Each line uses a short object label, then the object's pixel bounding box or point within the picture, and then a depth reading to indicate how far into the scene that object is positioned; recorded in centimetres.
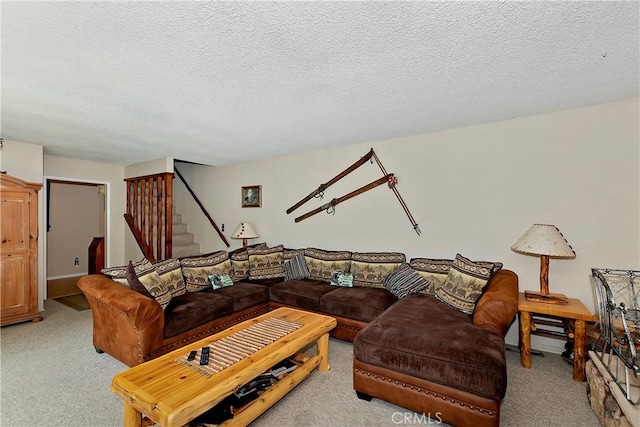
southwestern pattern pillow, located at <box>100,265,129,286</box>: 281
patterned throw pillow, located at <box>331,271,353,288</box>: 353
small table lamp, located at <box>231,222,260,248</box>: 455
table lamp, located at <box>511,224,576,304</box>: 248
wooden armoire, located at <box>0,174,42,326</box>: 343
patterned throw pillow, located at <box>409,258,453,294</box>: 306
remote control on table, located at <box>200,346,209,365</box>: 172
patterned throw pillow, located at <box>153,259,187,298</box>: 297
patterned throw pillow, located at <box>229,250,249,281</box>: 387
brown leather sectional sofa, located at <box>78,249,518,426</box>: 175
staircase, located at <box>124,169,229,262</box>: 479
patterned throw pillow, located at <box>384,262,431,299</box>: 309
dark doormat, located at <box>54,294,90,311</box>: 427
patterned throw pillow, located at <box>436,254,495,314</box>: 255
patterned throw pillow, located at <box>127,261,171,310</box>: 264
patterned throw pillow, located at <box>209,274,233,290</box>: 346
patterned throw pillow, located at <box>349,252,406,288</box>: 348
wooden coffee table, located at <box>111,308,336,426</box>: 137
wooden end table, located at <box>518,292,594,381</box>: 230
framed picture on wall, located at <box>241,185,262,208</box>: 500
